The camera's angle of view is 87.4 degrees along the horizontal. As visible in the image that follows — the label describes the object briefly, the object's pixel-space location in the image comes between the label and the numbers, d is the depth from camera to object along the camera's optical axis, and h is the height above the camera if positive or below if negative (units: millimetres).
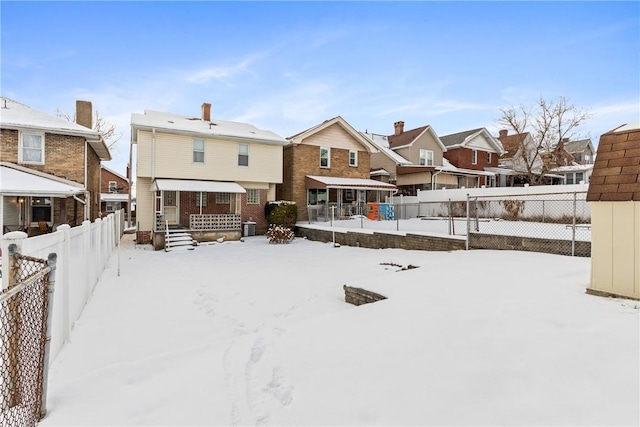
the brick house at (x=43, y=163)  14492 +1988
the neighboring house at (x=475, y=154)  32438 +5616
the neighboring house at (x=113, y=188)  42344 +2547
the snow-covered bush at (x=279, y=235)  18028 -1416
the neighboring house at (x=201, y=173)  18469 +2103
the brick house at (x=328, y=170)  23281 +2875
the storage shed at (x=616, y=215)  4508 -50
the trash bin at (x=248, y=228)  21141 -1247
